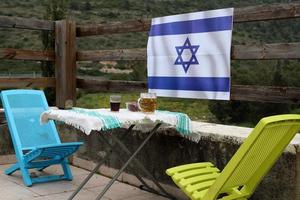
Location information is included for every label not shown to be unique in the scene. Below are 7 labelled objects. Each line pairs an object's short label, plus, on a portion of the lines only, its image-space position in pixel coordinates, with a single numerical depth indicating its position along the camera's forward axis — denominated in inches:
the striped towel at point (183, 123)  142.6
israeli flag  170.1
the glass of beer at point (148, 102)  140.5
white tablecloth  125.7
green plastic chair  98.0
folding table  126.1
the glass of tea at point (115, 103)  144.9
